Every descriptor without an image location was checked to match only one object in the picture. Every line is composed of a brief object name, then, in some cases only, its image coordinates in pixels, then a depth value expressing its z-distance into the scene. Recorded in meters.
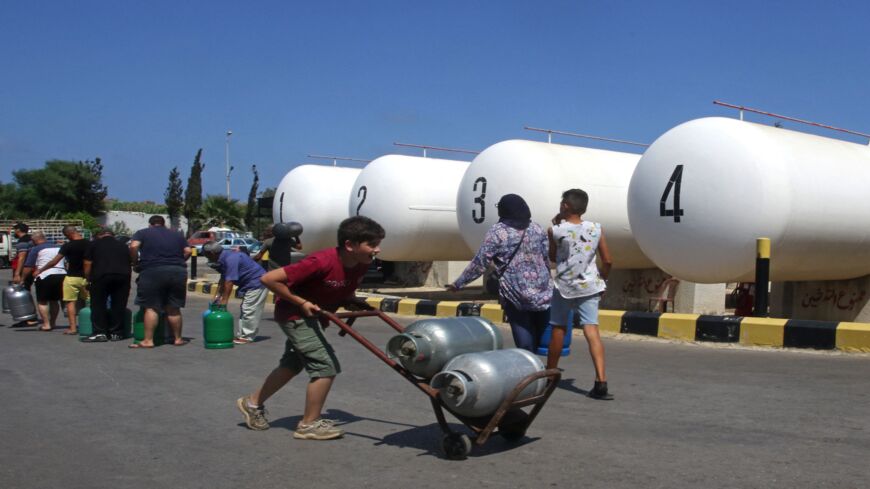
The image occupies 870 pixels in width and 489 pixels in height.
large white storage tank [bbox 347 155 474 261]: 15.52
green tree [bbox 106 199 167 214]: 63.06
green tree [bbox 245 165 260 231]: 45.00
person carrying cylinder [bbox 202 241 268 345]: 9.23
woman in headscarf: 5.44
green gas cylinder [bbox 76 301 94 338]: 9.46
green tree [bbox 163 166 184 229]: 54.25
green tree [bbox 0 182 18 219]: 53.83
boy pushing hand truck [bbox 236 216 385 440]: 4.47
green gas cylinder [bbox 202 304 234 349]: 8.61
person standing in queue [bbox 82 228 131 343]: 9.16
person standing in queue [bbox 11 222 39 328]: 11.02
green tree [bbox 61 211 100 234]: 48.07
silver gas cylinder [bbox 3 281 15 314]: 10.97
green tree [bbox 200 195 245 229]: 47.22
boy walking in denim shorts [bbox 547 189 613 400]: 5.69
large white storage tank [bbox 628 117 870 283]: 8.68
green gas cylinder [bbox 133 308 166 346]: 8.83
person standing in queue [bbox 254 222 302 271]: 10.38
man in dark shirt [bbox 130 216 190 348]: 8.56
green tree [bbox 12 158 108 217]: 55.16
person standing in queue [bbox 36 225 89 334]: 9.99
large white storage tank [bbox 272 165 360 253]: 19.06
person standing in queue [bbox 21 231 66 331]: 10.42
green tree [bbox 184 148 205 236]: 53.91
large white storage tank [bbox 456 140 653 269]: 12.18
